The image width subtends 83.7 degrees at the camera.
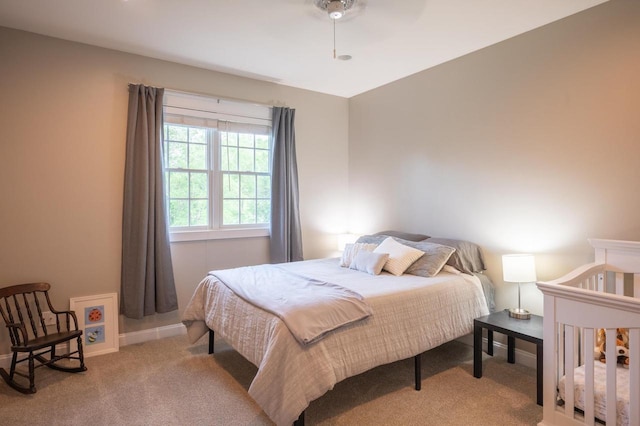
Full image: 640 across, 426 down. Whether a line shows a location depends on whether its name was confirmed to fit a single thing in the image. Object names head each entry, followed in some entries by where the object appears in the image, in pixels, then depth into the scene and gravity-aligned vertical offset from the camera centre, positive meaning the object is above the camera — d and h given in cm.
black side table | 234 -85
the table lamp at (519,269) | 267 -45
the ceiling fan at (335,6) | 237 +139
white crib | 167 -77
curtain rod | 351 +120
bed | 190 -76
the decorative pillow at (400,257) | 305 -40
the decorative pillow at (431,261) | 296 -42
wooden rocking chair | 250 -91
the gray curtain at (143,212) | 325 +1
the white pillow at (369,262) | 306 -45
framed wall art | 308 -95
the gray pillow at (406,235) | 364 -26
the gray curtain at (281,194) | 407 +20
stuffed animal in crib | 203 -79
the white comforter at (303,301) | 198 -55
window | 359 +47
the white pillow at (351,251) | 342 -38
